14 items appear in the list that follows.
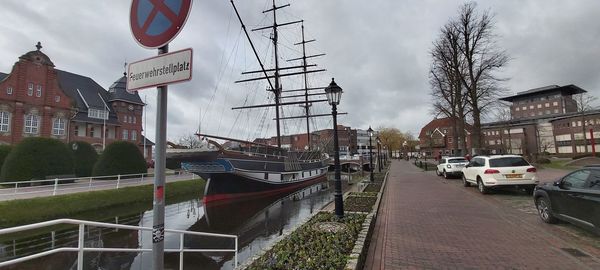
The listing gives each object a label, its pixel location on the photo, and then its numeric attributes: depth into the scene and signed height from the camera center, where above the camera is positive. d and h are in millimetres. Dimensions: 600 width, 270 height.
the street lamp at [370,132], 28619 +2201
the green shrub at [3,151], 25438 +1121
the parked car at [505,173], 13758 -827
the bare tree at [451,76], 29922 +7754
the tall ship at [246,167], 21234 -500
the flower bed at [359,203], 11177 -1779
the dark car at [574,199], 6590 -1061
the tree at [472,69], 27922 +7548
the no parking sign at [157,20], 2477 +1101
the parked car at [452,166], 24906 -838
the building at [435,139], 93938 +5165
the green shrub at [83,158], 28250 +477
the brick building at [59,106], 39062 +8059
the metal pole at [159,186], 2346 -176
